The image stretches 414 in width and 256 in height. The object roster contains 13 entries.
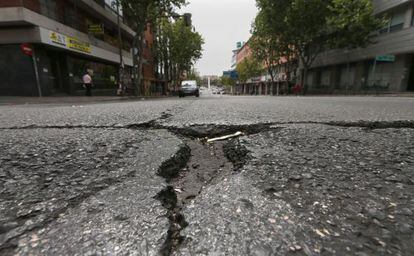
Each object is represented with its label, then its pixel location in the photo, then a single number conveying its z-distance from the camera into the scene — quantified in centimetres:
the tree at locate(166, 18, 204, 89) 2973
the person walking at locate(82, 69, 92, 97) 1354
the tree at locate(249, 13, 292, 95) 2273
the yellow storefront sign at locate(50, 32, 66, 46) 1234
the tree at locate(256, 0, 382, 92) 1639
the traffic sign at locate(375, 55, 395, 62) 1454
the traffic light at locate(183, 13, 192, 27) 1355
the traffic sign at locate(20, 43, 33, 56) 1138
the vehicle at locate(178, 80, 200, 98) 1952
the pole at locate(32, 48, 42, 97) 1188
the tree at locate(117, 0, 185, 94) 1622
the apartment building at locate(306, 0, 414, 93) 1611
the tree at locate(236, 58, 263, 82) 4190
